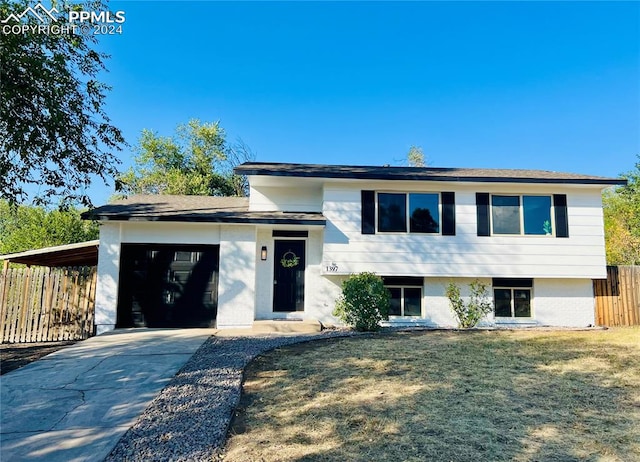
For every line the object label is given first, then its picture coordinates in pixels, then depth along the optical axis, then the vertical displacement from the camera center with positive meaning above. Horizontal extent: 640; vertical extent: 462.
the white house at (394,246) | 9.48 +0.74
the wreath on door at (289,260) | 10.49 +0.33
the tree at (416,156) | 25.16 +8.18
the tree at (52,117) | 5.94 +2.80
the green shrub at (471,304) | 9.95 -0.85
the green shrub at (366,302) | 8.68 -0.71
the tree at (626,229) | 17.50 +2.43
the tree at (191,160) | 24.70 +7.80
